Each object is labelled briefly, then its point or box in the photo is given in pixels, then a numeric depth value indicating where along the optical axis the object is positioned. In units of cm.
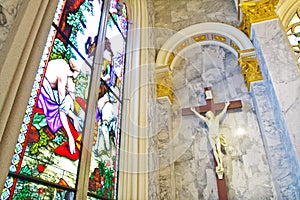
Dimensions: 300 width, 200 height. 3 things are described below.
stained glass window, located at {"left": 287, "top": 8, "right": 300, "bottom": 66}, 435
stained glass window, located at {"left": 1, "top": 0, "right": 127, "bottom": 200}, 162
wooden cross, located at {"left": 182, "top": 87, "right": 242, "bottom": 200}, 474
